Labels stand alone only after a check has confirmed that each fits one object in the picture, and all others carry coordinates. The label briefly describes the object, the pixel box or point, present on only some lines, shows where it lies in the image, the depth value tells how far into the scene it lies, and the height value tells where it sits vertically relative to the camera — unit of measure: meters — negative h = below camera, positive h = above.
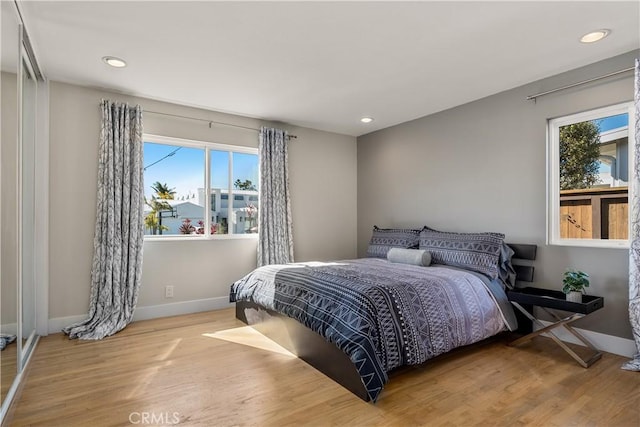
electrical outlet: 3.88 -0.87
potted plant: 2.60 -0.56
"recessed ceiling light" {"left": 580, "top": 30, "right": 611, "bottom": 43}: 2.44 +1.27
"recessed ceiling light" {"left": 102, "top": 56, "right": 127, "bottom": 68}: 2.84 +1.29
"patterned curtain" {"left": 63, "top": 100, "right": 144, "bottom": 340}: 3.39 -0.07
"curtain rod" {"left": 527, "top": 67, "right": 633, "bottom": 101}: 2.72 +1.11
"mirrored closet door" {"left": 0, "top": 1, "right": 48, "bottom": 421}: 1.99 +0.09
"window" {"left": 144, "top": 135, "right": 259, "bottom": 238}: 3.90 +0.32
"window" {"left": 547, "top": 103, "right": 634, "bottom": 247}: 2.82 +0.31
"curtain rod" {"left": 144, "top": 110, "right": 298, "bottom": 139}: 3.85 +1.13
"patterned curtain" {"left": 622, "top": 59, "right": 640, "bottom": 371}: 2.45 -0.31
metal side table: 2.49 -0.71
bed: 2.18 -0.69
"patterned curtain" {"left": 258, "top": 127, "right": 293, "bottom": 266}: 4.39 +0.16
